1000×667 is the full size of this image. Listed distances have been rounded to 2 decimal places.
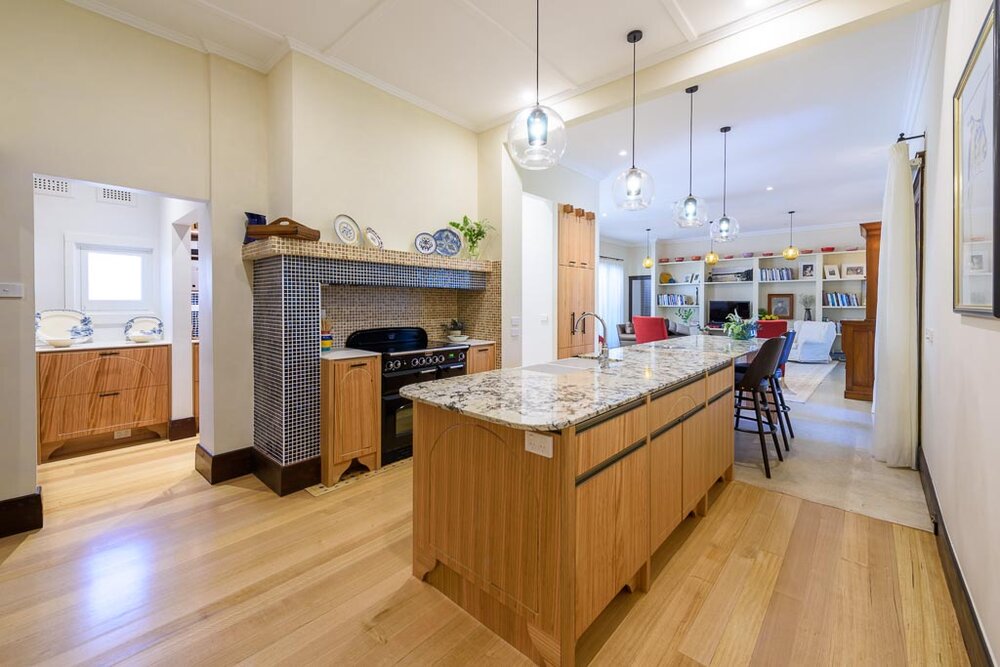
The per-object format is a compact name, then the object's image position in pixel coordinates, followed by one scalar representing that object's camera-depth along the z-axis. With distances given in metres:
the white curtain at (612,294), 10.08
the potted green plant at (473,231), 3.91
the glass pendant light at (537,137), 2.11
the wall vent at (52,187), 3.53
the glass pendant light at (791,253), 8.10
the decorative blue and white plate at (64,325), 3.47
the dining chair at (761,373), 2.91
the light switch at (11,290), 2.17
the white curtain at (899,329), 3.03
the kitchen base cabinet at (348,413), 2.79
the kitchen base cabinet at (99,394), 3.25
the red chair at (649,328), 6.22
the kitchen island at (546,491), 1.33
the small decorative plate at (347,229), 3.10
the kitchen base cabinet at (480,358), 3.73
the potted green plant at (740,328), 3.99
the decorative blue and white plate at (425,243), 3.65
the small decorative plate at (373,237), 3.29
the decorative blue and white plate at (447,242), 3.82
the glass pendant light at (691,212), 3.59
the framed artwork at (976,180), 1.24
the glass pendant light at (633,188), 2.88
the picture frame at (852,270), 8.33
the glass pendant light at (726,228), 4.76
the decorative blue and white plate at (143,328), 3.86
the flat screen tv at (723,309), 9.54
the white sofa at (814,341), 8.09
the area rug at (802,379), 5.53
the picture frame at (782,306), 9.10
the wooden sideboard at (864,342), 5.09
